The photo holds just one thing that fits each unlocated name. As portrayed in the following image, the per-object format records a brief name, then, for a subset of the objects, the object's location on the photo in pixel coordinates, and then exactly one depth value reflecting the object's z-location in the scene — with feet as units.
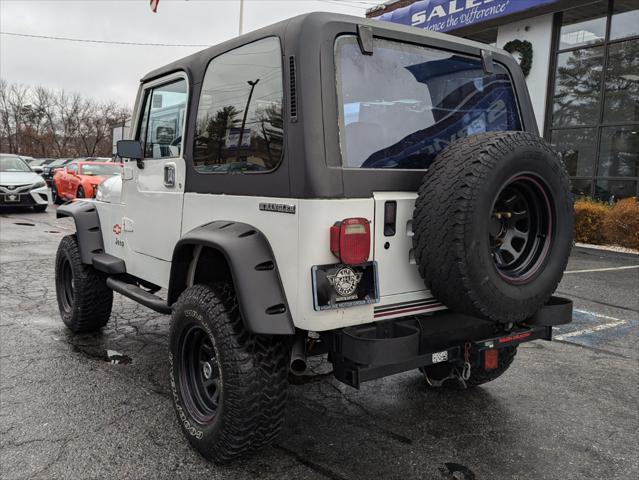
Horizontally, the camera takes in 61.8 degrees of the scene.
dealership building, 42.80
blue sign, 45.06
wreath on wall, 48.06
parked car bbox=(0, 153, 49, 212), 46.09
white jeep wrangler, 7.73
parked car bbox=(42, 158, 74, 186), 84.48
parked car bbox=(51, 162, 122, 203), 48.89
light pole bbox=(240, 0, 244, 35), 76.98
